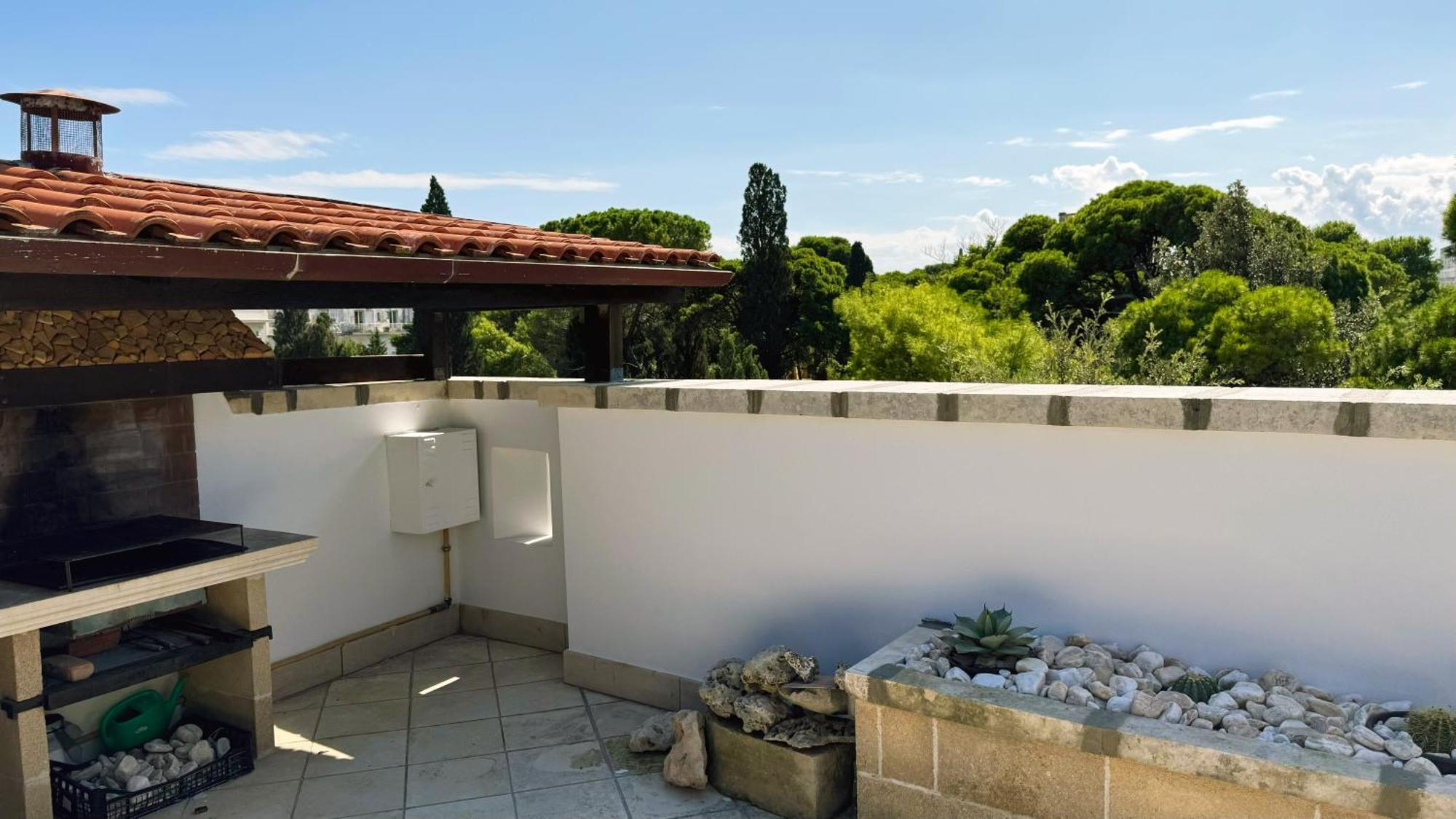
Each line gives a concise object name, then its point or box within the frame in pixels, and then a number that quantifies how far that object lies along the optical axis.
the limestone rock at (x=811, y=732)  4.55
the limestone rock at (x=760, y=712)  4.68
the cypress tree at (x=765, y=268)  27.42
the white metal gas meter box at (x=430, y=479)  7.01
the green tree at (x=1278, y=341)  12.13
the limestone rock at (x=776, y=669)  4.68
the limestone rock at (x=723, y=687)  4.86
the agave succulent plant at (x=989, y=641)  4.08
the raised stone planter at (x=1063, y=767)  3.00
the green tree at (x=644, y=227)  31.70
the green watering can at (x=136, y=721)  5.13
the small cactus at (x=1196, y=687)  3.73
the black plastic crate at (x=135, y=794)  4.61
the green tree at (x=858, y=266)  41.20
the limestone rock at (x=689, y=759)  4.85
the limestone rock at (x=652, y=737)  5.29
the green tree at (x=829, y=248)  40.66
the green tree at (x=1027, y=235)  32.38
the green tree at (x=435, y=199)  24.91
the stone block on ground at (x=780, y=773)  4.49
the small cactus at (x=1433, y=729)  3.25
